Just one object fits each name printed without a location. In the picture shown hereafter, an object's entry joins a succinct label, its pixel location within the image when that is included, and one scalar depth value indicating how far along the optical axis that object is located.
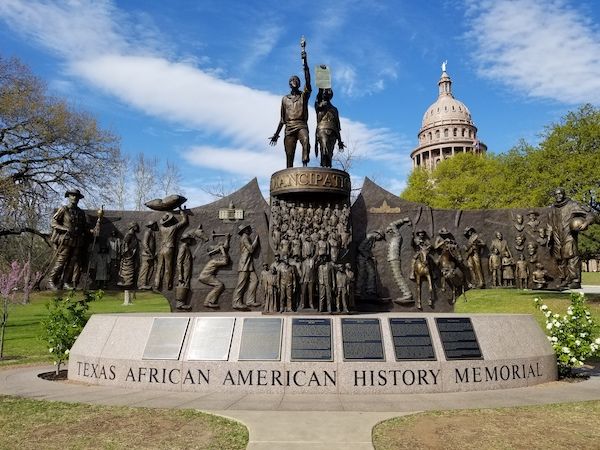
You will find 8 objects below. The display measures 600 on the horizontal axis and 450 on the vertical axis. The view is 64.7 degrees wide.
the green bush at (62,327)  11.17
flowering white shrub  10.46
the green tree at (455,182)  47.78
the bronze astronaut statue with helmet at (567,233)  13.14
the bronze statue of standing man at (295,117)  13.96
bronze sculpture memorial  9.07
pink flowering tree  15.36
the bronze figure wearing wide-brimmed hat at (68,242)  12.54
